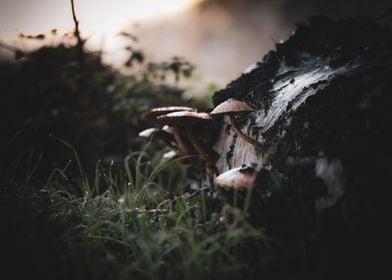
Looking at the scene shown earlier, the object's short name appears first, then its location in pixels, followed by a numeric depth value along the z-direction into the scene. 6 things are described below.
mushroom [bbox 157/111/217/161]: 2.08
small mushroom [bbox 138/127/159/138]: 2.68
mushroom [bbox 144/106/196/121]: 2.41
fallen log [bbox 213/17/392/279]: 1.39
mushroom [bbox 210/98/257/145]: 1.85
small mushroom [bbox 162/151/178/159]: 2.83
